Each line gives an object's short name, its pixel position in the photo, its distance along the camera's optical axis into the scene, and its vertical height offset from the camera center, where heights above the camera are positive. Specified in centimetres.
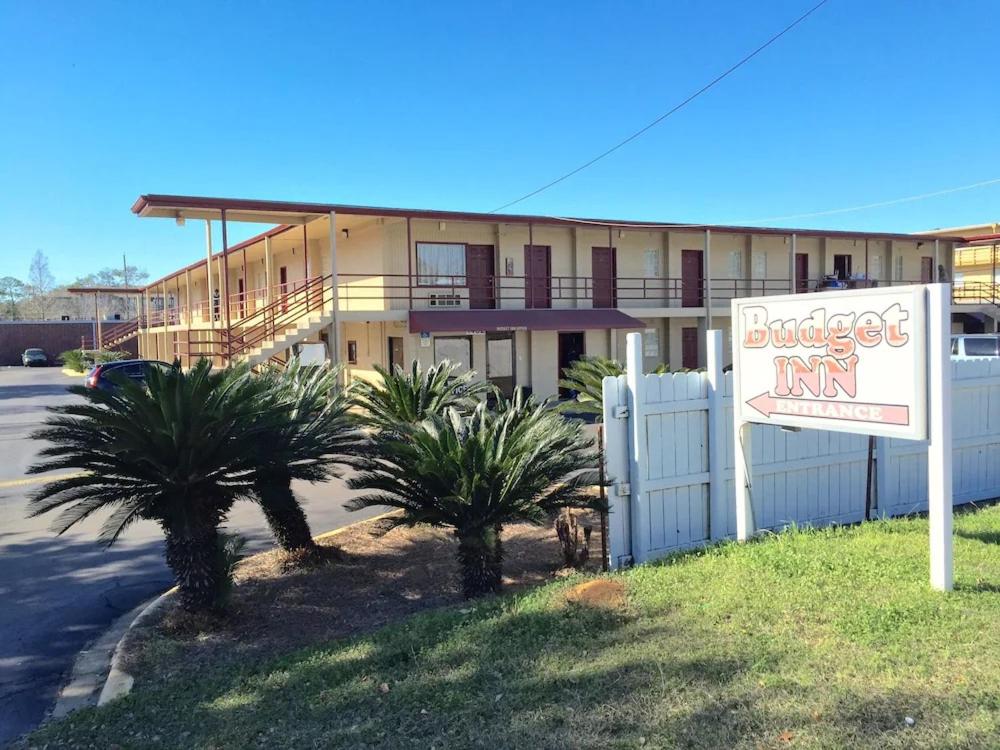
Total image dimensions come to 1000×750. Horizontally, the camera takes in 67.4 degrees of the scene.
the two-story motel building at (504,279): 1997 +273
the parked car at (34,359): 5909 +107
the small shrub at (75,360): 4438 +73
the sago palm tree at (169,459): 615 -75
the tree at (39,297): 11194 +1168
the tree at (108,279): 10394 +1665
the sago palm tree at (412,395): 995 -42
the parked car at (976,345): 2119 +25
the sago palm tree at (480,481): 636 -103
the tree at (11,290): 12269 +1360
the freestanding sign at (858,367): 495 -8
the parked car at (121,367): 2295 +5
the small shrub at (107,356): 3888 +79
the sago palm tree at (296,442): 670 -74
